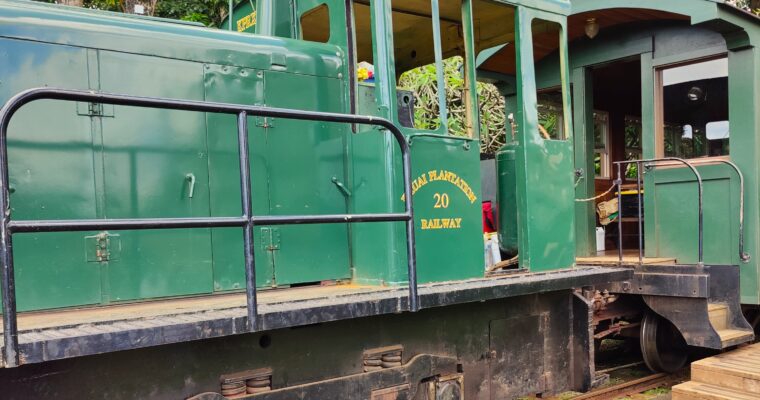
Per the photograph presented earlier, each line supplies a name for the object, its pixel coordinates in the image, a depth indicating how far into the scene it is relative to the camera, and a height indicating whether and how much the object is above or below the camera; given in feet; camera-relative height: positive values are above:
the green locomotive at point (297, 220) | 7.93 -0.51
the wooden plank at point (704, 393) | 13.65 -5.23
